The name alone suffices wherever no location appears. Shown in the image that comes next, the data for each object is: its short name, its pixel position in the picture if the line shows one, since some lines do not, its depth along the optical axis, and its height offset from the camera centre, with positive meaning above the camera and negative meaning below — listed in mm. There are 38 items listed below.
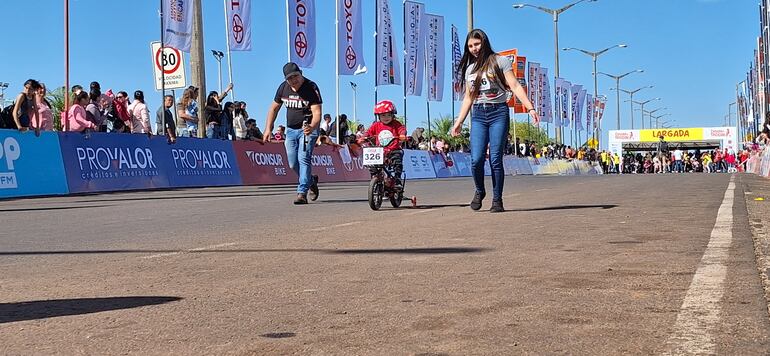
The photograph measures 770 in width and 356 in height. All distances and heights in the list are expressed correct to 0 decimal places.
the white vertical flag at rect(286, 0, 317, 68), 27703 +4043
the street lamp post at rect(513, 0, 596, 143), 59000 +9273
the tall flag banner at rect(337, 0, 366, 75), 30875 +4249
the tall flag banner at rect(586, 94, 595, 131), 76188 +4516
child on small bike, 11117 +479
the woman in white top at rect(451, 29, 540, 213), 9906 +695
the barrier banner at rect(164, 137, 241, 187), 20312 +375
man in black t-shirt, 11805 +759
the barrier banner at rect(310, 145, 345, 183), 26188 +343
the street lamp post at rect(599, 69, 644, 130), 96000 +8812
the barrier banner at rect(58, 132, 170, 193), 17344 +388
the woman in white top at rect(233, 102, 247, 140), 24422 +1390
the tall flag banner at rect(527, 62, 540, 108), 52406 +4751
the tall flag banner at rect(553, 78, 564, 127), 60438 +4136
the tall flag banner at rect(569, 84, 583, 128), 66062 +4633
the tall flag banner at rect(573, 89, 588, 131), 69188 +4202
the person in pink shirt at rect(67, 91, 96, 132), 17875 +1166
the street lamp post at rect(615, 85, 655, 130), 111825 +8475
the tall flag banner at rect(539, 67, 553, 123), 55094 +4035
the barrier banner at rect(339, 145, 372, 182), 28391 +239
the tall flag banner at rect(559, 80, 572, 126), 62594 +4237
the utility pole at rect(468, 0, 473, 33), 39156 +6224
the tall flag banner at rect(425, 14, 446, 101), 37812 +4457
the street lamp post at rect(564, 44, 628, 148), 78012 +9057
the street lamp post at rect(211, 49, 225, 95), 37938 +4834
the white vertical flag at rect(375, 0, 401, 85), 33219 +4169
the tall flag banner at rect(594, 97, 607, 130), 79912 +4653
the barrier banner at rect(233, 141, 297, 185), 23250 +376
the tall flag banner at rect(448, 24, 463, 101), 39938 +4996
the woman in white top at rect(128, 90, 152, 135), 20500 +1344
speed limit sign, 23750 +2691
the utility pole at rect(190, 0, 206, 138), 24922 +3018
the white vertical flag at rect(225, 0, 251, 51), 26031 +4023
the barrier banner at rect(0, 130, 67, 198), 15820 +331
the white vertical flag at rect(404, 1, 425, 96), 35750 +4645
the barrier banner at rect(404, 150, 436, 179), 31516 +309
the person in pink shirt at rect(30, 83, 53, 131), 17438 +1256
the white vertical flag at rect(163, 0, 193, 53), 22828 +3604
